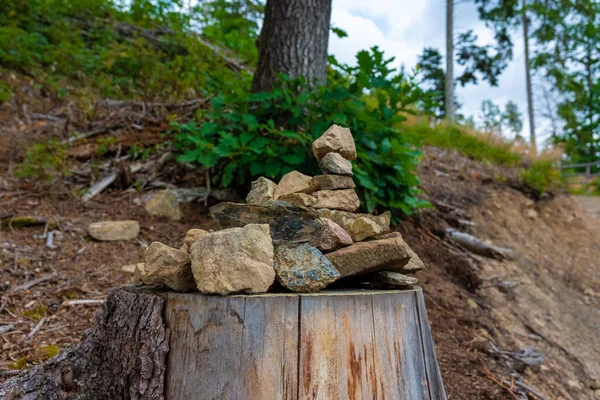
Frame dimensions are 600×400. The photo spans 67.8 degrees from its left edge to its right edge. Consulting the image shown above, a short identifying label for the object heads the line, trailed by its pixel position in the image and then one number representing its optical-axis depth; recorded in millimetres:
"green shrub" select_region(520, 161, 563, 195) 7617
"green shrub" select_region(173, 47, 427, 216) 3379
